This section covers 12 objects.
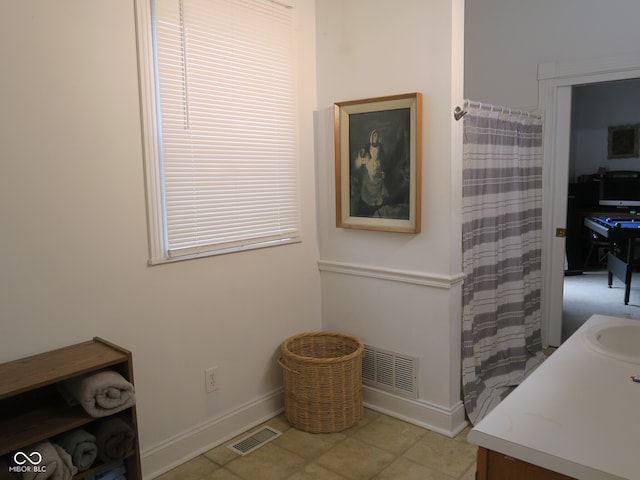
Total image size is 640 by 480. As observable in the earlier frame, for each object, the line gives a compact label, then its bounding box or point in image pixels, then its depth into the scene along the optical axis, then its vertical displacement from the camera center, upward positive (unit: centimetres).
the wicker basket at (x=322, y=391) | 252 -109
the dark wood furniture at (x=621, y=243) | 467 -69
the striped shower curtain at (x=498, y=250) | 266 -45
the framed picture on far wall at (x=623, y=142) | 673 +38
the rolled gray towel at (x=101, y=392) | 165 -70
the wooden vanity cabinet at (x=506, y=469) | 106 -64
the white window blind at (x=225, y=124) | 219 +26
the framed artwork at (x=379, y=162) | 251 +7
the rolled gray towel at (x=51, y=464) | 150 -86
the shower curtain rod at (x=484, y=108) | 242 +36
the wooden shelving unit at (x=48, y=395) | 156 -76
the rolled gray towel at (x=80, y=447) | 165 -87
